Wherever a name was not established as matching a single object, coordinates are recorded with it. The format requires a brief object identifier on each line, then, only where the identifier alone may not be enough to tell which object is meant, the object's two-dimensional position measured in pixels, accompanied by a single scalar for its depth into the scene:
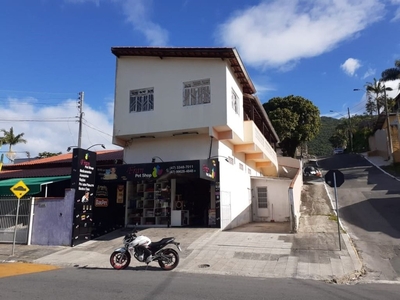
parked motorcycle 9.73
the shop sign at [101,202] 16.50
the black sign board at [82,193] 14.23
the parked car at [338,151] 66.40
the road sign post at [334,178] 12.60
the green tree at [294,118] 37.91
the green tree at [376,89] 50.60
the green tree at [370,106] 62.06
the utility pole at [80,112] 21.06
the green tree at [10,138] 48.00
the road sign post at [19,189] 12.93
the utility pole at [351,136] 59.87
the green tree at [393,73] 35.41
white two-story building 16.02
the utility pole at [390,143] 36.75
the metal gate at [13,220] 14.72
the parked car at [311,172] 32.41
